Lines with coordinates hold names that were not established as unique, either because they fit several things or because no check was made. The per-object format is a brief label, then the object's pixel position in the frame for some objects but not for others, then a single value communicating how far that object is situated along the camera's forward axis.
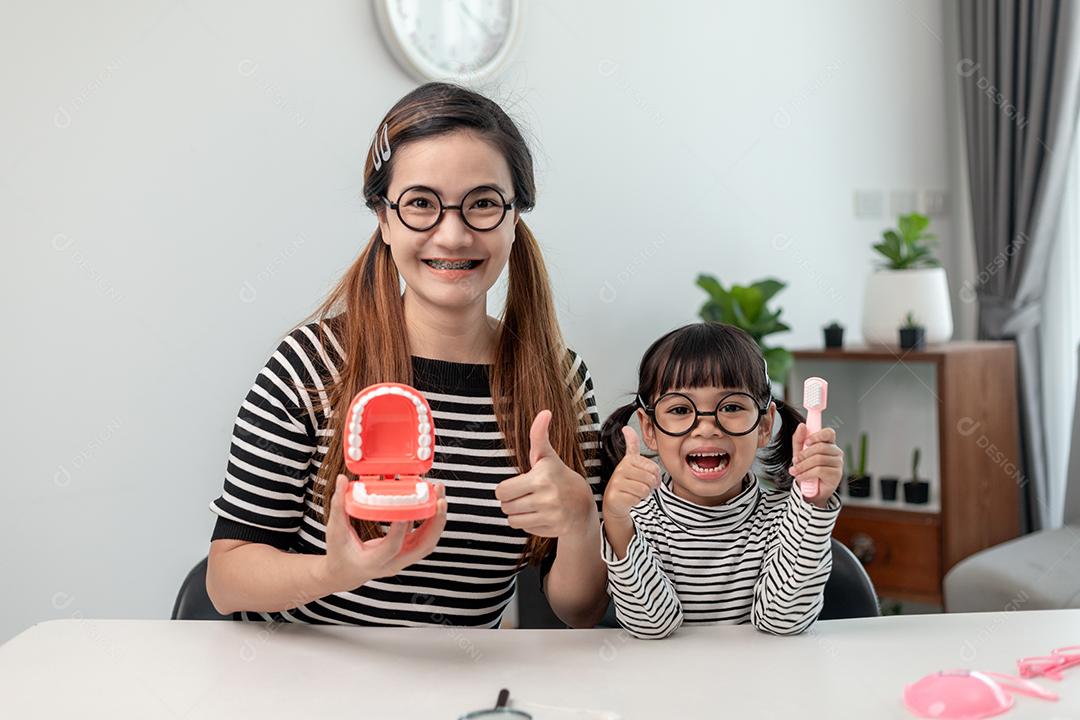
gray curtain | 3.87
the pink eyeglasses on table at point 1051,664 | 1.19
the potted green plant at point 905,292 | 3.62
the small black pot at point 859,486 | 3.52
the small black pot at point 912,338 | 3.55
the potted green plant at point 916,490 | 3.48
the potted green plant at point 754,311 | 3.27
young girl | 1.33
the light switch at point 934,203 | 4.37
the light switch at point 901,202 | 4.27
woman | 1.42
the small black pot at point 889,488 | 3.57
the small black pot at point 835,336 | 3.71
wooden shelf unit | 3.42
